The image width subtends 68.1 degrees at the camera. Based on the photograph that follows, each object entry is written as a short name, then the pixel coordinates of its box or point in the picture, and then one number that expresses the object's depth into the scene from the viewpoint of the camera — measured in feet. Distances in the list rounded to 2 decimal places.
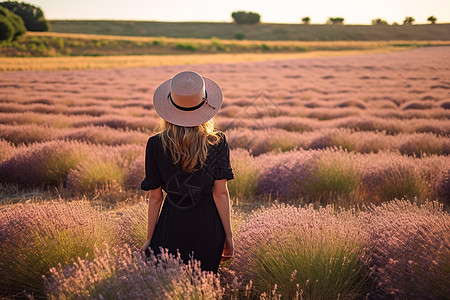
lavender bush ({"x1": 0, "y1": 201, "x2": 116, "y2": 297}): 7.32
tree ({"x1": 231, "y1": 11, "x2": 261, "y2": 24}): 256.52
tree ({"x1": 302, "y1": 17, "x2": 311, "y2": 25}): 207.65
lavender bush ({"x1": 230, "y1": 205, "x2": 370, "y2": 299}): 6.75
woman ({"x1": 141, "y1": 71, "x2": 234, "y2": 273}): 6.66
